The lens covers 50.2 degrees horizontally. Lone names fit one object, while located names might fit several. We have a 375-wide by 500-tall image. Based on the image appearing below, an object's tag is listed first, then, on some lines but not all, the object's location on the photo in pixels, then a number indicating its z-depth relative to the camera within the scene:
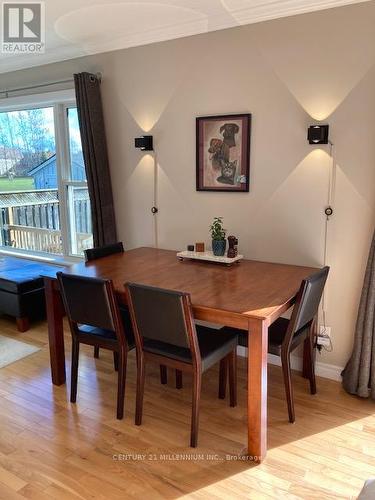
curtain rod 3.56
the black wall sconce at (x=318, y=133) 2.54
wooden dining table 1.98
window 4.08
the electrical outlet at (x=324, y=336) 2.84
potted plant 2.90
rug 3.19
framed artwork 2.94
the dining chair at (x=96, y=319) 2.29
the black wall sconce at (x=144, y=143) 3.31
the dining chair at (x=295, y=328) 2.17
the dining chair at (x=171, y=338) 2.01
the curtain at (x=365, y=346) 2.50
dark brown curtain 3.48
